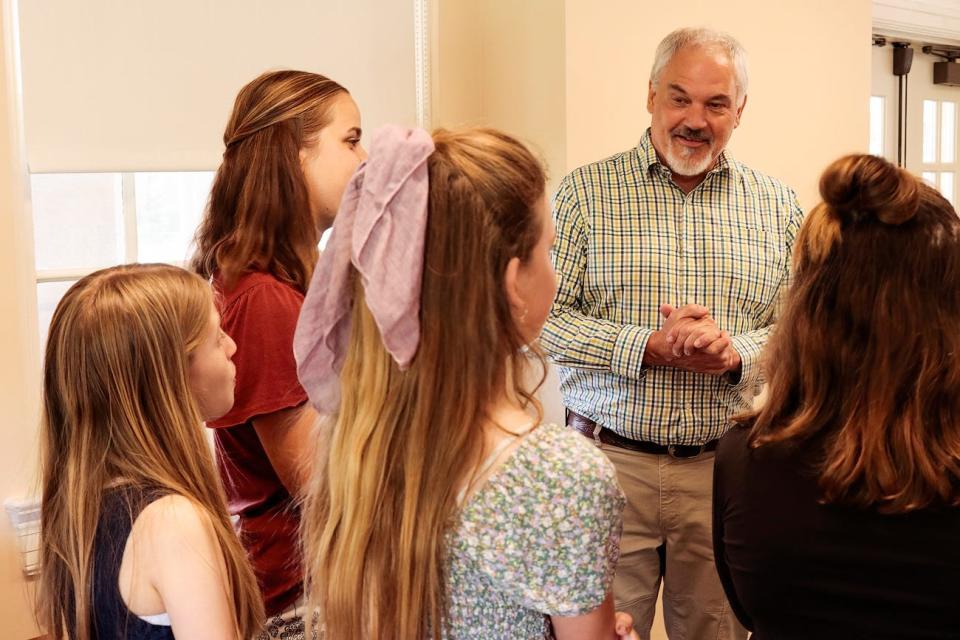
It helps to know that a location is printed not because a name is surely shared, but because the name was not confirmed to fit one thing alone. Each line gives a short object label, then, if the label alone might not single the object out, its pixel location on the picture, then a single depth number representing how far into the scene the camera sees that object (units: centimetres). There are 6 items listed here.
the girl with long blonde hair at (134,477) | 121
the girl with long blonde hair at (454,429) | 104
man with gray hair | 224
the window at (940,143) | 431
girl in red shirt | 151
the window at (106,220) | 233
